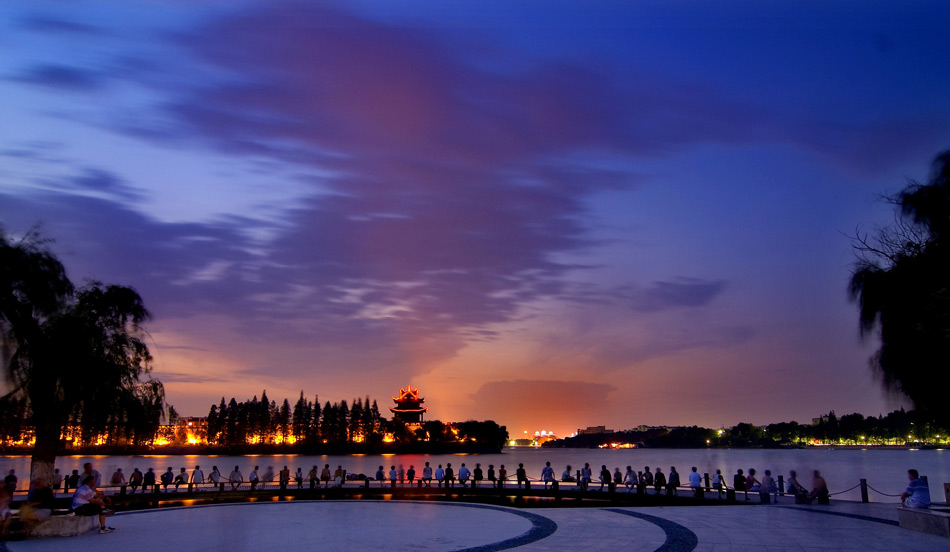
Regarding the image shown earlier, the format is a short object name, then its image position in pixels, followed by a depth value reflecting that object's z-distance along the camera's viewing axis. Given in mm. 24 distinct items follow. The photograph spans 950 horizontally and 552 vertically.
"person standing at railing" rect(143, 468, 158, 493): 35719
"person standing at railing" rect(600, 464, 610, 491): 35806
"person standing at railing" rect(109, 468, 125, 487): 34438
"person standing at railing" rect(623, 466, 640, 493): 34969
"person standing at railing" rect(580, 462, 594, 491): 35531
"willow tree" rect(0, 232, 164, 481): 27438
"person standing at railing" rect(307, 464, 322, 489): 38378
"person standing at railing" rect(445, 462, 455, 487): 38219
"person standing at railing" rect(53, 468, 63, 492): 33938
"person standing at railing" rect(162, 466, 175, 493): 36850
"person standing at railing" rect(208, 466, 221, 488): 38375
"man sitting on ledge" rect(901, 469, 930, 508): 18938
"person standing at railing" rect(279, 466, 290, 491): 37500
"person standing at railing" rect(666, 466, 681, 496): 33438
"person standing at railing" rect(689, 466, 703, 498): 32219
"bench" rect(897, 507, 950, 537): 17203
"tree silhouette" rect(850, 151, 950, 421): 21938
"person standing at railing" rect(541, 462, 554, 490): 36719
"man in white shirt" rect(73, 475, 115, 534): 18906
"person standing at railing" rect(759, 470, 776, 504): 28844
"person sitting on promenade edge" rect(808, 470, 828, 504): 27312
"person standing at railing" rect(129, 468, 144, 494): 35156
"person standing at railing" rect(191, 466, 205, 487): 36269
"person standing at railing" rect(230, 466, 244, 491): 37153
